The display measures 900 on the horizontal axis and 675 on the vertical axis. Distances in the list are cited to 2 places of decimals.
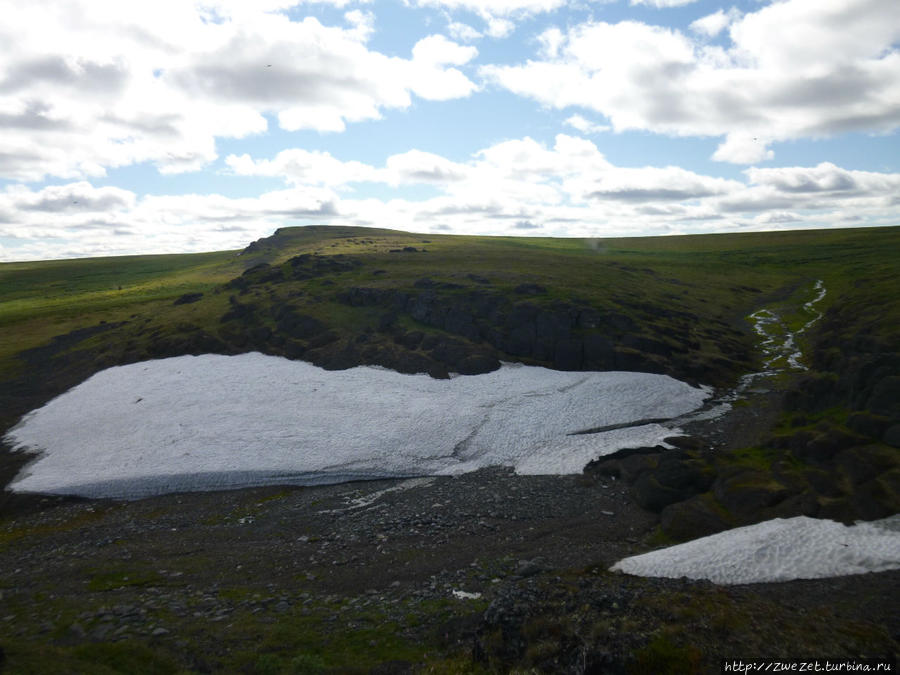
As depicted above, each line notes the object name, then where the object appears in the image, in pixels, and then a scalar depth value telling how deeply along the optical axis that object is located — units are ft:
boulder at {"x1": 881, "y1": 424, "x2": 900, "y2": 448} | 104.44
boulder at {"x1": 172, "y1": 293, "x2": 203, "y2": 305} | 376.27
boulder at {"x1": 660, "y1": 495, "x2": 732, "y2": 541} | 99.09
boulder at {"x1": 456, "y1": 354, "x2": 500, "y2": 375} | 215.31
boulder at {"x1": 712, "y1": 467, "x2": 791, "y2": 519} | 100.89
